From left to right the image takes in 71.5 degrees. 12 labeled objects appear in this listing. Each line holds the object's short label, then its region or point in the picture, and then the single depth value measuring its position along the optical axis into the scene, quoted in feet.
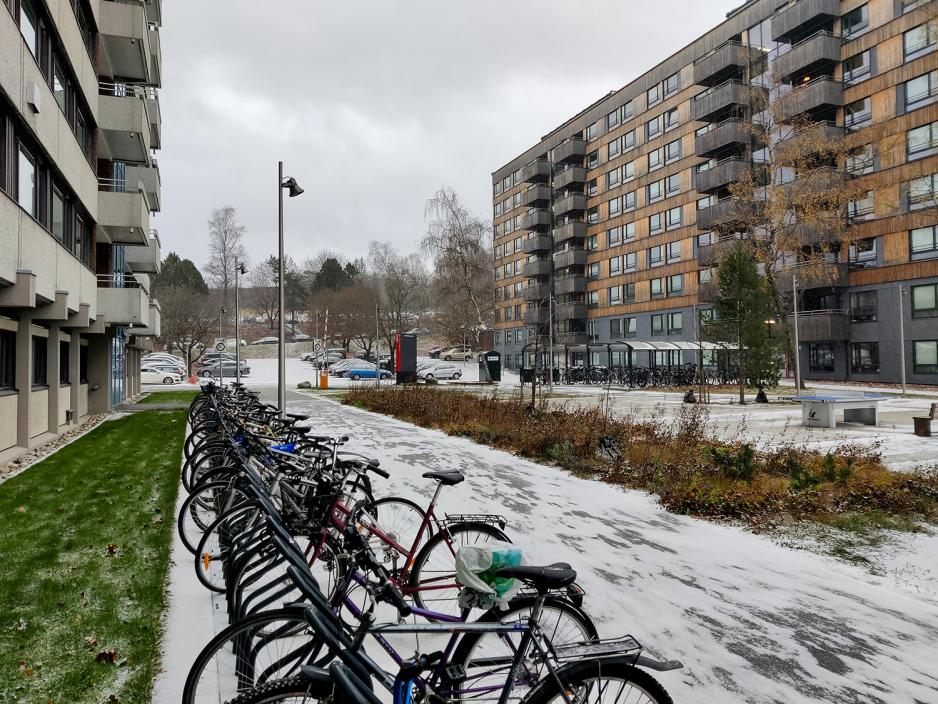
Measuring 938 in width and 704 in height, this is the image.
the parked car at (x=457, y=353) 257.14
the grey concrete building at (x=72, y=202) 37.58
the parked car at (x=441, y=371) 177.98
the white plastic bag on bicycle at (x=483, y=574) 8.70
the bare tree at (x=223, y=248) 285.43
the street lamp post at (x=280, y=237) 54.03
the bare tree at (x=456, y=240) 159.74
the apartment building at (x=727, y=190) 114.11
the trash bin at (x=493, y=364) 150.41
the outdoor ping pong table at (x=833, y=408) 53.98
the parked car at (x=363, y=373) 175.01
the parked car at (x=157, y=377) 146.72
